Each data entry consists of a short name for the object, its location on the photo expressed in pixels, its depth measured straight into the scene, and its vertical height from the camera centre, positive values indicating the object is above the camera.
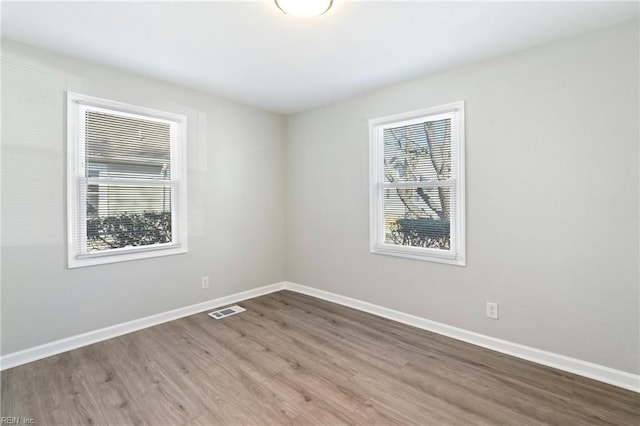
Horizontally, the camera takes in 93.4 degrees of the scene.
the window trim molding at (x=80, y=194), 2.59 +0.23
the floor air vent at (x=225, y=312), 3.32 -1.14
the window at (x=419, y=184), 2.82 +0.28
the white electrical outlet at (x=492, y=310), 2.57 -0.85
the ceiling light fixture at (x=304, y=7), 1.82 +1.27
